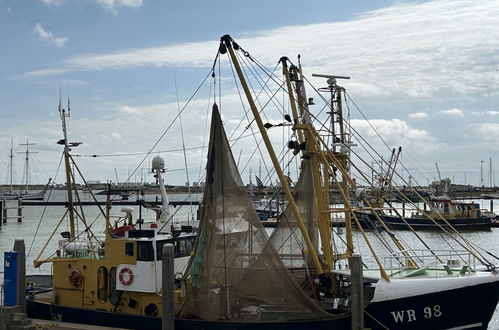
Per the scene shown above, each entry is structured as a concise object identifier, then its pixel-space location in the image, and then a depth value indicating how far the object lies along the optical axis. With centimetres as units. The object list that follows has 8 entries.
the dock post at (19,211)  8480
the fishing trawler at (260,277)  1742
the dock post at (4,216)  8300
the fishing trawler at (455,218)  7262
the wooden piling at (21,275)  2048
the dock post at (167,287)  1683
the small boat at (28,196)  14002
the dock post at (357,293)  1639
